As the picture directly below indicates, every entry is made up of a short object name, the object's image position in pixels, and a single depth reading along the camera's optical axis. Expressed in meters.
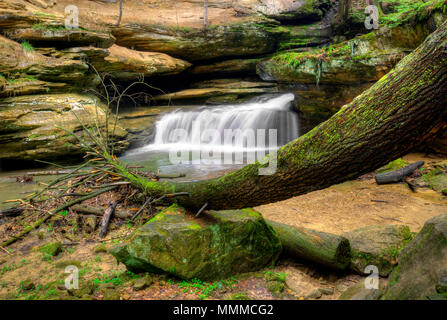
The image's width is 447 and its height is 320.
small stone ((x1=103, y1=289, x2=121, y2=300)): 2.68
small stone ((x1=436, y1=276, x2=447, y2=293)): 1.86
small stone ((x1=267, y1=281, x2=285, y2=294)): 3.08
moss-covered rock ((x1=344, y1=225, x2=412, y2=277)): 3.30
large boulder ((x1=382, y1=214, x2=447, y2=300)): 2.02
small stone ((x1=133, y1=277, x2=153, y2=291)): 2.88
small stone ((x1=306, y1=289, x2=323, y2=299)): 2.97
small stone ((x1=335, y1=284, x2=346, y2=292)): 3.15
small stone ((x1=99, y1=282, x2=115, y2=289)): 2.88
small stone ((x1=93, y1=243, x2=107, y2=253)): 3.76
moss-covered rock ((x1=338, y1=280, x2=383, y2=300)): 2.31
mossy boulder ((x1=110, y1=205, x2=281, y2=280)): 3.09
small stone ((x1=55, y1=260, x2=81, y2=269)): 3.38
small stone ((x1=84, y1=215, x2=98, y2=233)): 4.34
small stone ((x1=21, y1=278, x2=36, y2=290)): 2.93
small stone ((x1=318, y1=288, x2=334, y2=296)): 3.05
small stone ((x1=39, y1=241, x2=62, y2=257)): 3.67
